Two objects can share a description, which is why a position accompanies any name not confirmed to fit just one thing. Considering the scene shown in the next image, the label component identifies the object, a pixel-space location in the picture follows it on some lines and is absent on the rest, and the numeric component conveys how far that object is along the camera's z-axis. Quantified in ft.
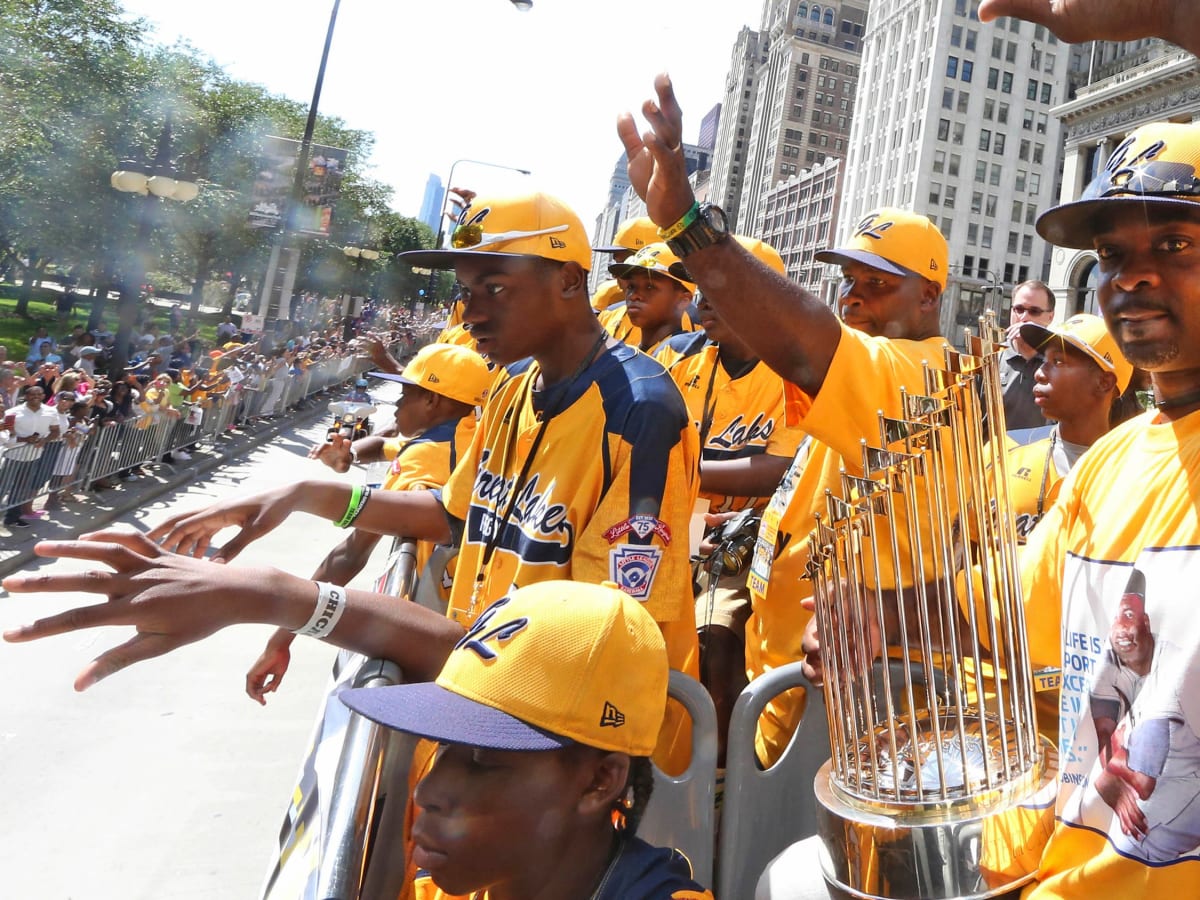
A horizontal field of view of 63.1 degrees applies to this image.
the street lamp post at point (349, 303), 96.12
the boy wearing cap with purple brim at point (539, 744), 5.55
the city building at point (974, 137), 297.12
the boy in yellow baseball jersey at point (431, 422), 15.66
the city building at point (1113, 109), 187.32
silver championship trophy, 5.38
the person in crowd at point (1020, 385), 18.86
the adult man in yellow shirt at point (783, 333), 6.40
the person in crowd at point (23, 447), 36.04
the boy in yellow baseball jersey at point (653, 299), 19.04
